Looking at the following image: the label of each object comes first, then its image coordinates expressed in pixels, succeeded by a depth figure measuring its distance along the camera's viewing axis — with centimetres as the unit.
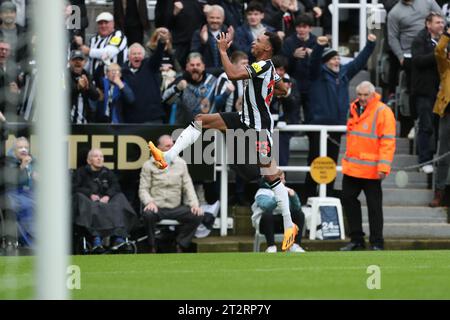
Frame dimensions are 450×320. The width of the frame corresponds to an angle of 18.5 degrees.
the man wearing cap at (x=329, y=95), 2038
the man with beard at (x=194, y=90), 1934
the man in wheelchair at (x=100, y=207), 1823
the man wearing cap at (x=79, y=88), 1908
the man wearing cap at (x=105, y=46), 2011
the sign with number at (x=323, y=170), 1961
